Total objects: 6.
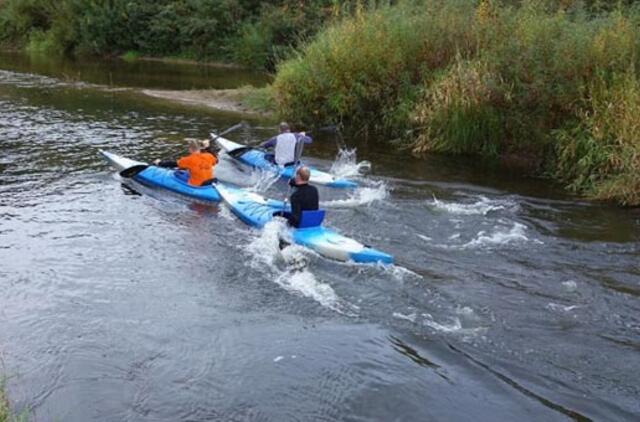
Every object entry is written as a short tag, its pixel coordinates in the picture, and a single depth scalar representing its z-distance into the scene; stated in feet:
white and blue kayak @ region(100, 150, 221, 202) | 44.52
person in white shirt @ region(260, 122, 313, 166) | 49.03
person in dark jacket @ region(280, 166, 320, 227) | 34.50
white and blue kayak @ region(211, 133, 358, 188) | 46.93
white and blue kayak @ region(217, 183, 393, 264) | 32.19
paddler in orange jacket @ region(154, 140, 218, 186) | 45.06
